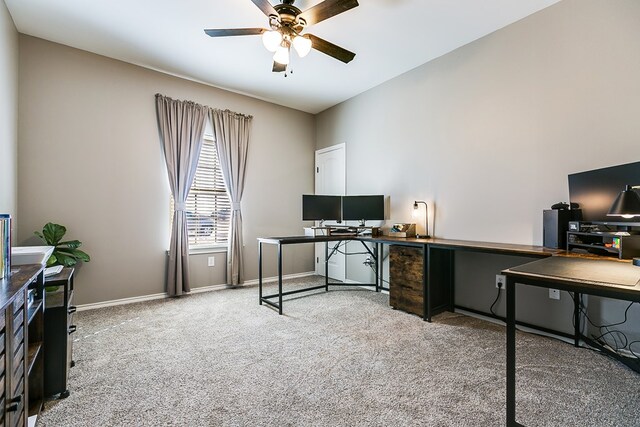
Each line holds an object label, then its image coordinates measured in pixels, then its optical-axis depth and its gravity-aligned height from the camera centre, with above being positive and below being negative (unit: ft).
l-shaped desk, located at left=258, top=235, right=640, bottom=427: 3.90 -0.86
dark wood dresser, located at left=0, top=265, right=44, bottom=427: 3.36 -1.81
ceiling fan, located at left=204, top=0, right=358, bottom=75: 6.99 +4.85
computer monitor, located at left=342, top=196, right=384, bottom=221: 12.71 +0.38
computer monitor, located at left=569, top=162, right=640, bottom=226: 6.26 +0.72
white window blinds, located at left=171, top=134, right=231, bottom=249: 13.20 +0.49
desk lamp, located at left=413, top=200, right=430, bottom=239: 11.39 +0.01
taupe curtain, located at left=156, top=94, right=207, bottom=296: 12.12 +2.17
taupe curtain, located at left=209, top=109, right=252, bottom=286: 13.61 +2.36
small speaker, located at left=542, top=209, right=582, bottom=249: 7.36 -0.13
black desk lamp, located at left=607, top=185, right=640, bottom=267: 5.03 +0.25
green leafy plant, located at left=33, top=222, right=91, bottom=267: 9.37 -1.04
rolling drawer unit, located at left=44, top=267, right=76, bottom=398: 5.34 -2.29
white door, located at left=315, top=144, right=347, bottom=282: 15.34 +1.95
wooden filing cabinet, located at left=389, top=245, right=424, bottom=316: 9.76 -2.12
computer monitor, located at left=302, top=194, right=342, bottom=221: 13.01 +0.38
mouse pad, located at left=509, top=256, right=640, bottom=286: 4.03 -0.81
